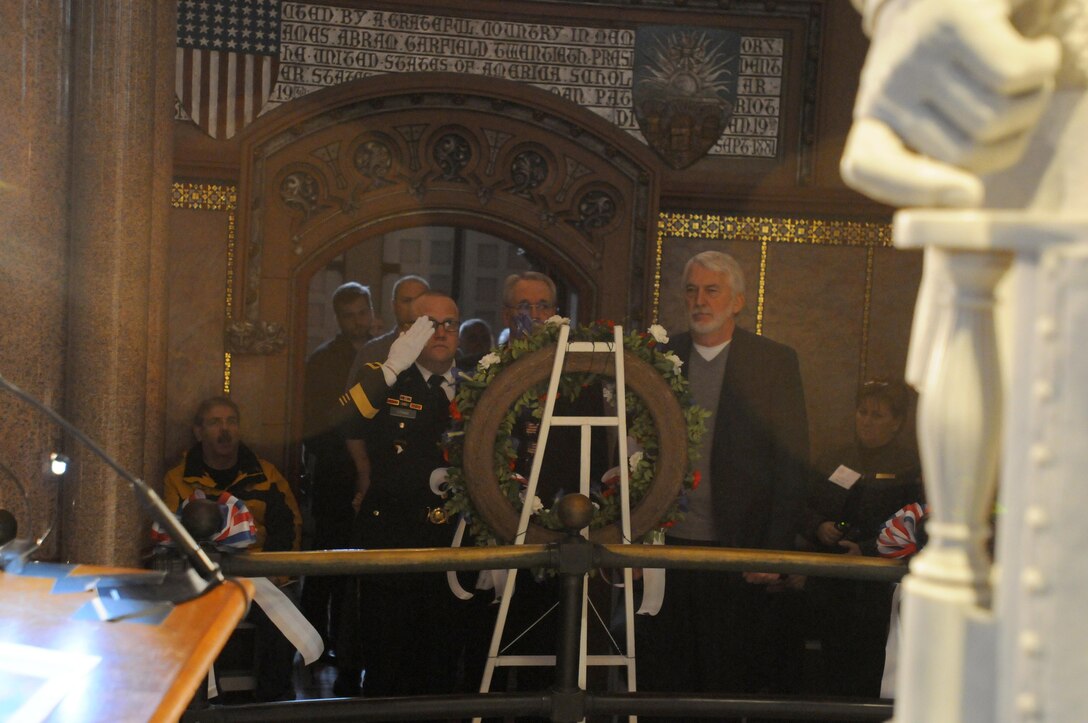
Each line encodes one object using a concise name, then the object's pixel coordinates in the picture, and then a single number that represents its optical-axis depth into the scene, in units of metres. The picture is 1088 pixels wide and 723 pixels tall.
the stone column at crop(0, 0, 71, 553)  4.37
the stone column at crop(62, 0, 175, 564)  4.76
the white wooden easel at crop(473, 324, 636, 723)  4.78
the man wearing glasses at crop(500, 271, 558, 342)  6.42
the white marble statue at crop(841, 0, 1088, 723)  1.58
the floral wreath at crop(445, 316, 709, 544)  5.07
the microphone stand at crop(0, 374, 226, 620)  2.04
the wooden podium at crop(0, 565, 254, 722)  1.81
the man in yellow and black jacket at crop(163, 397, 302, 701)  5.93
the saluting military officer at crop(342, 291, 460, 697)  5.43
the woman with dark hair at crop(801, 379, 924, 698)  5.39
